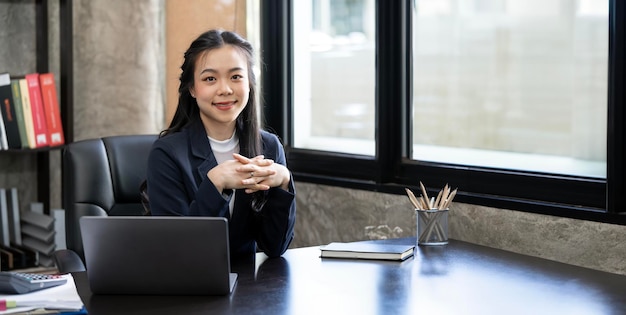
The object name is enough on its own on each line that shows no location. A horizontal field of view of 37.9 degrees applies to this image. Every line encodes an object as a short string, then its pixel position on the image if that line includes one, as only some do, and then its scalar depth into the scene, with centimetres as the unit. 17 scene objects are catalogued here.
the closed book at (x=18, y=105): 357
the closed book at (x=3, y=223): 365
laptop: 180
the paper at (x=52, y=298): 169
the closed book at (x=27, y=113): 358
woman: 222
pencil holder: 245
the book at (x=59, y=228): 367
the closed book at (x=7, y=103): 355
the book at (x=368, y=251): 223
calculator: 179
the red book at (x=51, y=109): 363
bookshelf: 386
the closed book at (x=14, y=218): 370
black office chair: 258
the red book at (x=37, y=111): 360
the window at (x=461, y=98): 254
